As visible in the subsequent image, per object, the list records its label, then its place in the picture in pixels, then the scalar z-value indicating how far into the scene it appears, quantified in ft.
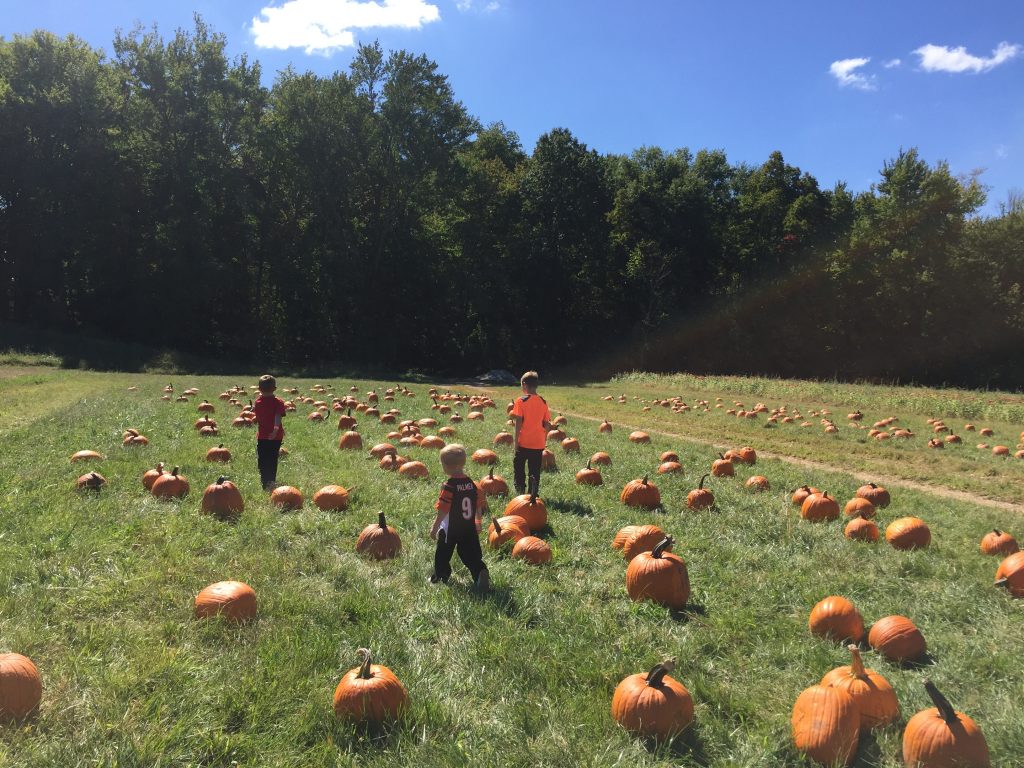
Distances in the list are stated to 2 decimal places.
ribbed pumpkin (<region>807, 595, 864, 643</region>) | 14.08
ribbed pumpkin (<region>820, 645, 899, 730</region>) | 10.69
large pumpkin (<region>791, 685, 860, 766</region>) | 9.98
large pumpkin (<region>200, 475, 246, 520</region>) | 21.38
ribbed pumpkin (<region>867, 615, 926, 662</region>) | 13.42
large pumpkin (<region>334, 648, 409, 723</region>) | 10.50
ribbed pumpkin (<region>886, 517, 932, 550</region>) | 20.97
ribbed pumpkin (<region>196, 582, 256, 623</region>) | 13.66
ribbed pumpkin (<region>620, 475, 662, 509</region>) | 24.95
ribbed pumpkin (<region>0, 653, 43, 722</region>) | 10.11
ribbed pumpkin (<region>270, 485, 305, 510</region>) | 23.25
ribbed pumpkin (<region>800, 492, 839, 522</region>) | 24.27
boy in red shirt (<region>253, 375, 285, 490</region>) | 26.68
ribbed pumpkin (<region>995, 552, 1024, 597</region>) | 17.08
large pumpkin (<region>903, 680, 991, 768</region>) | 9.51
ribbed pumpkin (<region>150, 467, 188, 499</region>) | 23.21
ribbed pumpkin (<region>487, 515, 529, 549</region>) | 19.69
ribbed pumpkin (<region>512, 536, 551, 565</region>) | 18.56
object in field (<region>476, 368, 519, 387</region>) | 127.24
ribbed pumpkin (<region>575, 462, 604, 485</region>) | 29.09
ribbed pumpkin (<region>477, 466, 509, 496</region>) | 25.40
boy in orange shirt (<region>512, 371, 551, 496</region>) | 26.99
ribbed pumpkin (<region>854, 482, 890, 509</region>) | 27.12
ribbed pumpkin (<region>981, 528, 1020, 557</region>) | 20.33
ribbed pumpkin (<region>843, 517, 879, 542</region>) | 21.74
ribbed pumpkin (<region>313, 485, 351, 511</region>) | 23.02
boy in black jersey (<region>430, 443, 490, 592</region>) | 16.48
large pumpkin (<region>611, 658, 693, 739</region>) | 10.52
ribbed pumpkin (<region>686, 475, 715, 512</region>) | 25.34
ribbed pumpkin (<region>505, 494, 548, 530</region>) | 21.65
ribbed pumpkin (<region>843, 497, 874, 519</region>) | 24.73
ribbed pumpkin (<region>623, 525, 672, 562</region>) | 18.99
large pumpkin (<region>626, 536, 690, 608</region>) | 15.66
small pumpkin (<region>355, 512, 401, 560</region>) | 18.35
